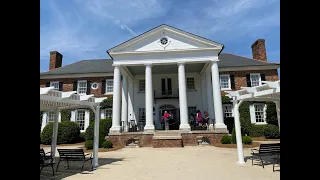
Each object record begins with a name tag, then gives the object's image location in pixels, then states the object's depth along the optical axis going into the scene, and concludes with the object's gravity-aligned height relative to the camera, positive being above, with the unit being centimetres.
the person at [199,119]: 1909 -42
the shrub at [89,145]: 1602 -206
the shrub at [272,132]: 2091 -176
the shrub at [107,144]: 1664 -211
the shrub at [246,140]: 1639 -193
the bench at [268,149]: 848 -136
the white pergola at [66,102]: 763 +55
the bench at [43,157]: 851 -153
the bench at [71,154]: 858 -145
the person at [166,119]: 1969 -38
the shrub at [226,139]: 1653 -186
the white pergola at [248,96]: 877 +71
